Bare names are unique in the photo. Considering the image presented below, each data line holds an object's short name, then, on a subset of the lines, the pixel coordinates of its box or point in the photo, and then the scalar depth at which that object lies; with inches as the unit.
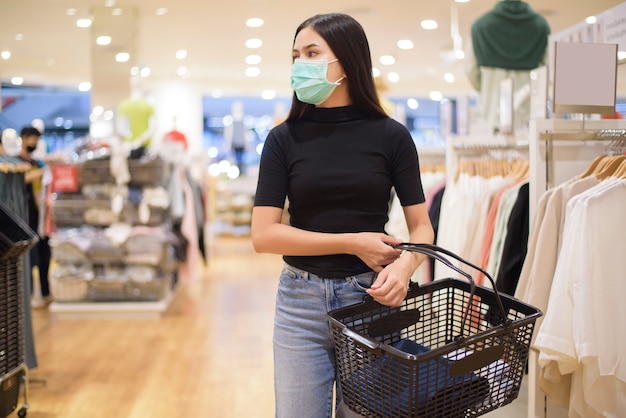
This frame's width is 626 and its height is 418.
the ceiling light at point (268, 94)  583.8
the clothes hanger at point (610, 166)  80.7
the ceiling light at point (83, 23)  331.0
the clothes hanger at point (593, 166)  84.7
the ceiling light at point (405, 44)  402.9
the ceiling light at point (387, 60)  455.8
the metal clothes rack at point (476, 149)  124.4
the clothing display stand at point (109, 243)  203.2
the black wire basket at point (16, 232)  110.7
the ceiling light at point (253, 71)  496.8
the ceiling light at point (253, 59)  444.5
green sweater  147.6
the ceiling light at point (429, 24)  348.5
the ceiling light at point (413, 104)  695.4
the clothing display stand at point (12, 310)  108.8
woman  56.6
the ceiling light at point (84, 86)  537.2
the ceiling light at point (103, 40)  286.8
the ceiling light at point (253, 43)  388.2
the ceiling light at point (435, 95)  610.4
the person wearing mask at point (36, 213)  227.3
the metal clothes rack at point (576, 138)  88.6
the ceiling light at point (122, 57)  283.9
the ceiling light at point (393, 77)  541.5
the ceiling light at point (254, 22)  334.6
